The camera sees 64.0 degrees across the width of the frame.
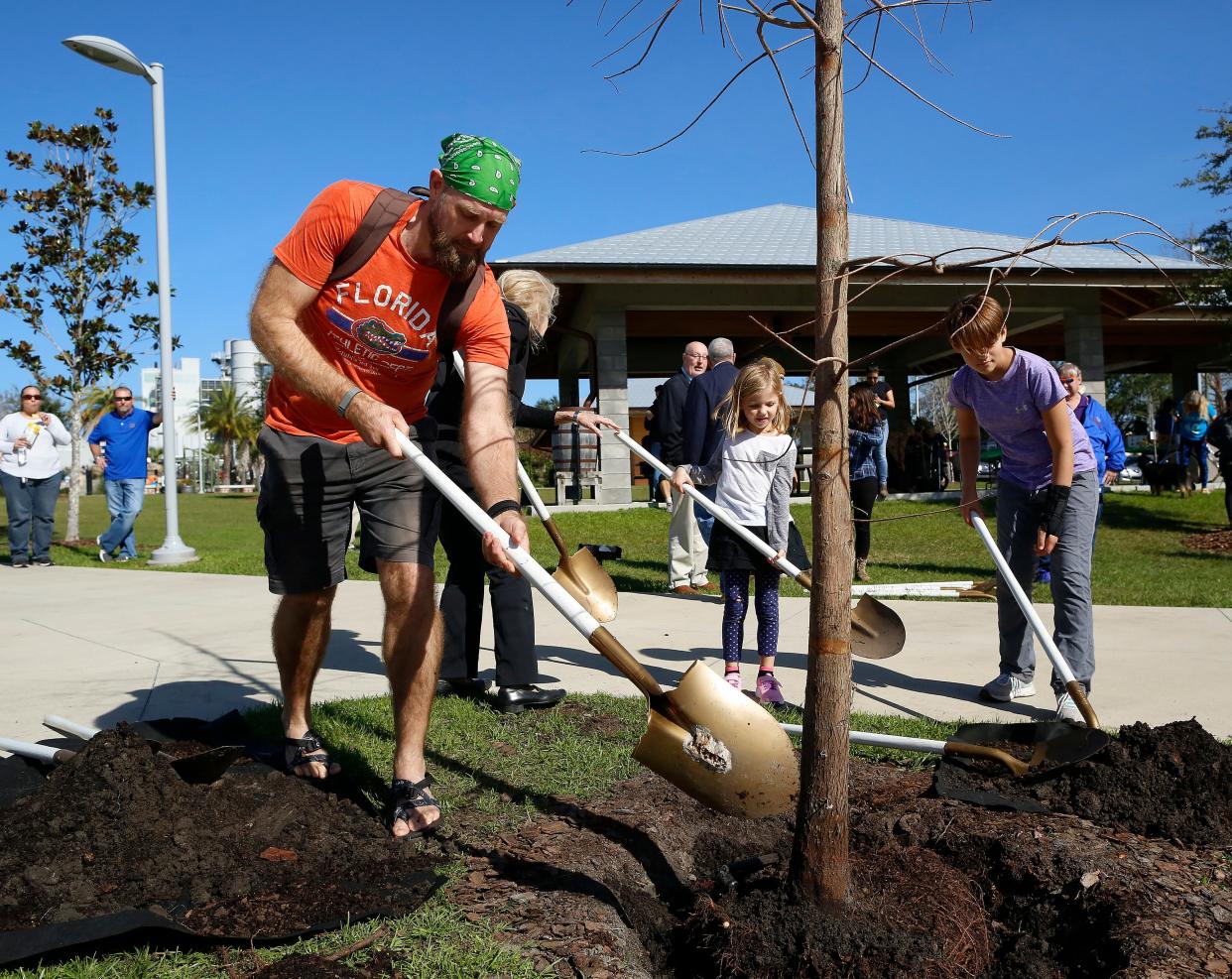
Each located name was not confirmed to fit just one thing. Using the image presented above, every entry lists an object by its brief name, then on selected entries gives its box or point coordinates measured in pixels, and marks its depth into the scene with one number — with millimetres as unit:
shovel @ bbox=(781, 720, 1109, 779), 3277
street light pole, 11539
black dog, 16922
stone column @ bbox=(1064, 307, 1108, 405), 16812
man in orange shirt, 2918
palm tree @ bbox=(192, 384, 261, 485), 66562
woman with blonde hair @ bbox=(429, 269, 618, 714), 4406
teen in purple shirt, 4254
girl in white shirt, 4617
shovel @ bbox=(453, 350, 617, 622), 4980
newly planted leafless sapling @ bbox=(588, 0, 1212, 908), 2236
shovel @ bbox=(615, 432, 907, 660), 4391
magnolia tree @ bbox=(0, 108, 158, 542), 14258
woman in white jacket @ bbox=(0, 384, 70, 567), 10984
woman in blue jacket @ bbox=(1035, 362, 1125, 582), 8102
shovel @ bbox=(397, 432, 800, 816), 2469
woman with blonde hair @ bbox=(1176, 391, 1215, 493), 15805
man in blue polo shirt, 11555
